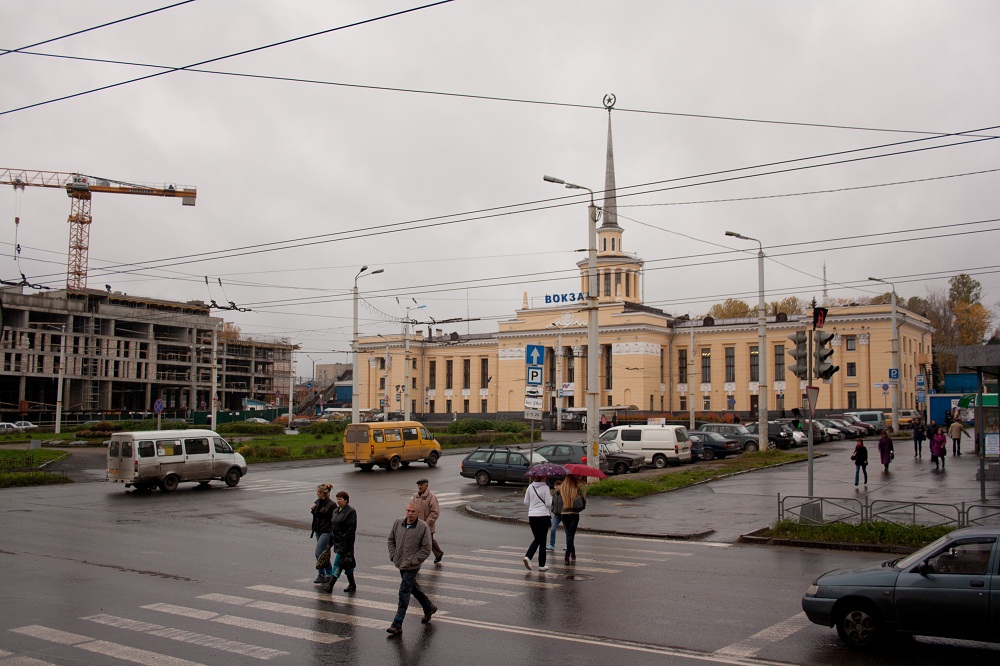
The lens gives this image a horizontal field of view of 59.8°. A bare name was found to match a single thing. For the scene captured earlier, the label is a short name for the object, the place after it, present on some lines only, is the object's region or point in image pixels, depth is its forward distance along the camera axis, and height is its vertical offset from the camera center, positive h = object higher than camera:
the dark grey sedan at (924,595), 9.12 -2.15
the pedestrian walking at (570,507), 15.27 -1.97
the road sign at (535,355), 23.67 +1.11
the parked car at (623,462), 33.56 -2.56
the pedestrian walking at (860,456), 26.22 -1.79
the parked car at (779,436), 44.97 -2.05
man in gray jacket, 10.44 -1.95
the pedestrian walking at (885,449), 30.52 -1.85
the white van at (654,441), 36.56 -1.93
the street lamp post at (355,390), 45.50 +0.23
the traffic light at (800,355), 19.89 +0.95
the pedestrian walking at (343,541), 12.85 -2.18
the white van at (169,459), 28.94 -2.26
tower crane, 89.50 +21.51
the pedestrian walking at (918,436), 36.38 -1.63
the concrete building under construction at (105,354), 91.56 +4.49
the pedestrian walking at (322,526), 13.51 -2.07
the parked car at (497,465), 30.45 -2.48
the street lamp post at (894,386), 52.02 +0.65
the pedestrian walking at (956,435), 37.38 -1.62
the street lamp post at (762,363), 37.19 +1.50
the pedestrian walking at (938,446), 31.00 -1.77
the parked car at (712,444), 40.16 -2.24
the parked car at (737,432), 43.84 -1.85
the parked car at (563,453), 31.77 -2.12
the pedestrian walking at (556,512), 15.42 -2.06
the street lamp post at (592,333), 25.03 +1.86
